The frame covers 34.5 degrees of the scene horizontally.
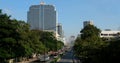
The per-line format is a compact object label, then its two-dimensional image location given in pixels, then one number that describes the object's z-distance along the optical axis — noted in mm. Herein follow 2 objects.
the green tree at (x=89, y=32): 50649
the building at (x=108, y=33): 106460
